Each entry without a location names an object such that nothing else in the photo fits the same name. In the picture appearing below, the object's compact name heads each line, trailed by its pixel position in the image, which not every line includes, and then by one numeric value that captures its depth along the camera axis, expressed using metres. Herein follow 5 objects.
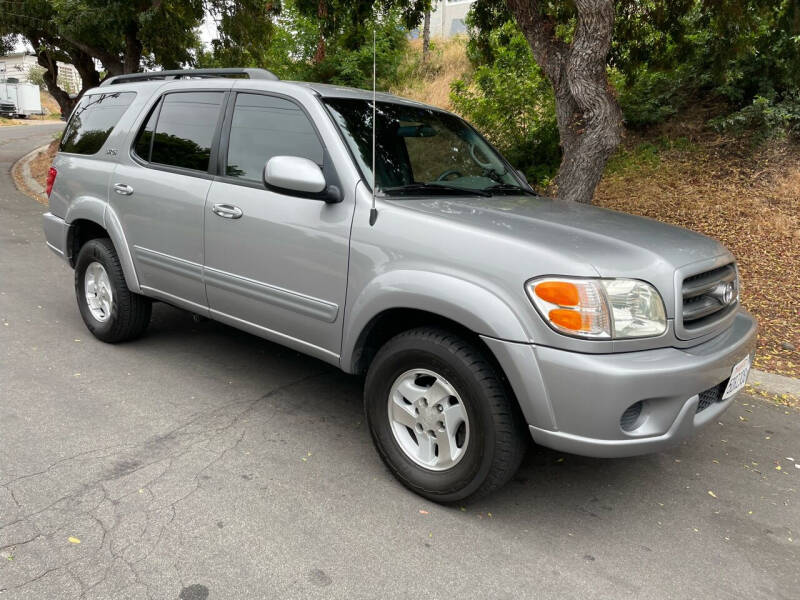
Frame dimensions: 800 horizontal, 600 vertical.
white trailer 48.32
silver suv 2.60
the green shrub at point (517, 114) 9.81
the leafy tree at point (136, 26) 12.68
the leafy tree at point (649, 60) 6.33
